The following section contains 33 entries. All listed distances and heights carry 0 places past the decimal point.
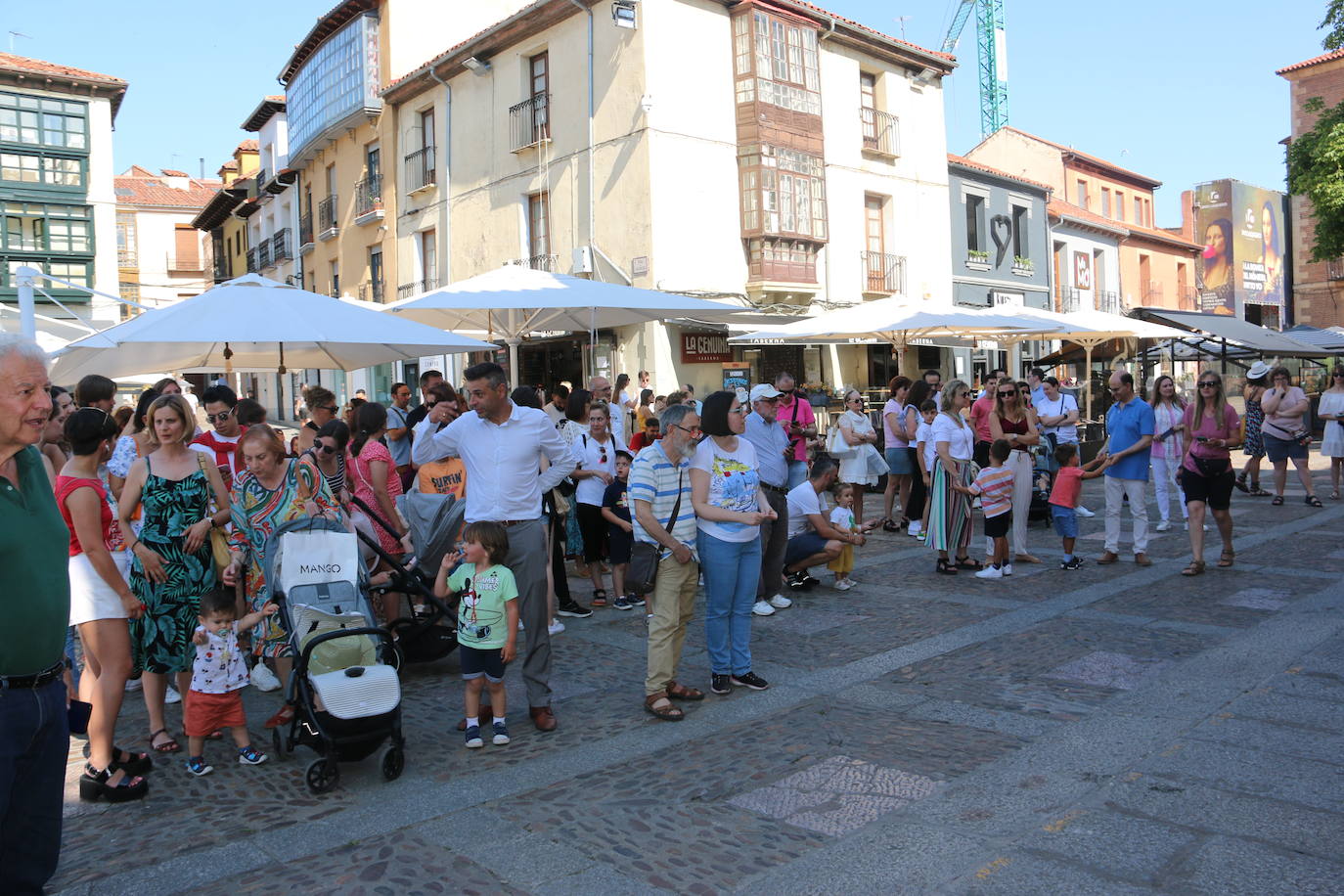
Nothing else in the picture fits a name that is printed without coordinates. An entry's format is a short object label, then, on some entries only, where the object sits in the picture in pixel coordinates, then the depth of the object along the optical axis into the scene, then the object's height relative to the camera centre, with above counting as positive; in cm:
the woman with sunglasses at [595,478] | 776 -29
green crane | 6078 +2310
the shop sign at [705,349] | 2025 +182
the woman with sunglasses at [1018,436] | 898 -10
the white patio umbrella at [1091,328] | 1573 +159
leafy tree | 2284 +575
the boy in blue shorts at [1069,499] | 884 -67
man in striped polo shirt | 526 -48
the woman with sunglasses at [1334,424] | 1292 -13
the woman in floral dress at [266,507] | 507 -28
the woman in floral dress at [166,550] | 483 -45
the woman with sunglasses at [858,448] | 1090 -18
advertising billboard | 4231 +722
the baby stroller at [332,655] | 433 -95
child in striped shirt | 855 -63
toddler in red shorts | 461 -107
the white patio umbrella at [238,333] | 734 +97
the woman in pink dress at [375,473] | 639 -15
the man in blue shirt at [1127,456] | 875 -31
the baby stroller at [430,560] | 601 -69
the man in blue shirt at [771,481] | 750 -36
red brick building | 3759 +739
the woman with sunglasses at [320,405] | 735 +35
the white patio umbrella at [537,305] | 950 +143
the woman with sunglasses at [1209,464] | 835 -38
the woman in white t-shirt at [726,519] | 533 -44
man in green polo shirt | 253 -44
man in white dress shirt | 508 -18
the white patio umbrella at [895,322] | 1375 +154
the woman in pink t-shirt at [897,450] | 1108 -22
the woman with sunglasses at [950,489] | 884 -53
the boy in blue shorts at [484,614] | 488 -83
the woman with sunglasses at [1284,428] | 1243 -17
